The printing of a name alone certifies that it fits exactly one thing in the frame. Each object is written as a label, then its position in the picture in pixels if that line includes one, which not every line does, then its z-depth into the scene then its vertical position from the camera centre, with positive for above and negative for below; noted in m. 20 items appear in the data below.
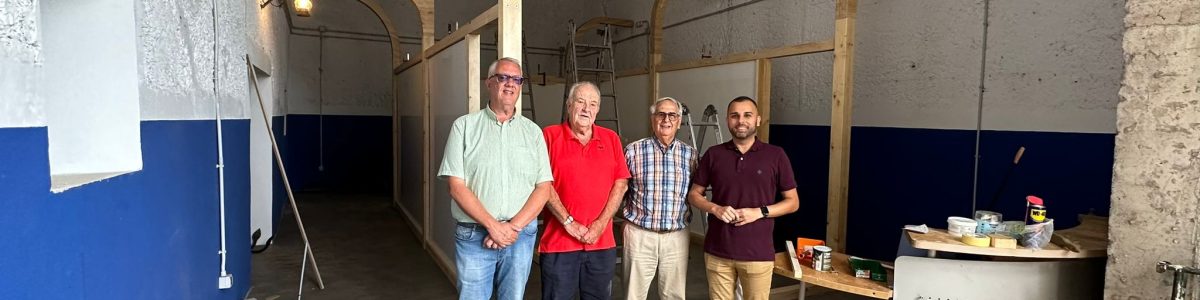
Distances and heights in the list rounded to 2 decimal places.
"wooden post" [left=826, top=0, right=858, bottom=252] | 4.72 +0.04
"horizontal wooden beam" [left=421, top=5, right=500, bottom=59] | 3.58 +0.55
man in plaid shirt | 2.92 -0.39
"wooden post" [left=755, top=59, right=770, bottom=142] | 5.38 +0.32
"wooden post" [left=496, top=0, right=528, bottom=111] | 3.29 +0.45
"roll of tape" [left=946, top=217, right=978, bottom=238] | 2.88 -0.44
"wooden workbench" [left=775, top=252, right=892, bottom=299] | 2.99 -0.73
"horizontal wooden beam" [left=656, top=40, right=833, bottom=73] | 4.86 +0.56
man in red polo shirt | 2.74 -0.36
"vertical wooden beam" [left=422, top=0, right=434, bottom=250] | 5.41 -0.29
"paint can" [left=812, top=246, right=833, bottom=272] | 3.23 -0.67
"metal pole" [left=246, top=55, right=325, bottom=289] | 3.95 -0.25
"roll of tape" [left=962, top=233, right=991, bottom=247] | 2.74 -0.48
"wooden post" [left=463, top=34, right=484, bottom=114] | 4.00 +0.26
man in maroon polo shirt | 2.86 -0.34
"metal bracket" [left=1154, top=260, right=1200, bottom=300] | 2.34 -0.54
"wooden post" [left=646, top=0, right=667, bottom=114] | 6.86 +0.81
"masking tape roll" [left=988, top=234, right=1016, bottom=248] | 2.70 -0.47
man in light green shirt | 2.55 -0.26
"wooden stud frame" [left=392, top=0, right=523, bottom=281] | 3.32 +0.44
